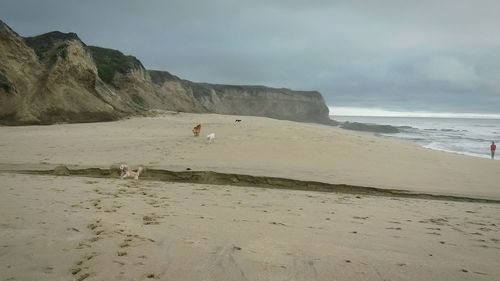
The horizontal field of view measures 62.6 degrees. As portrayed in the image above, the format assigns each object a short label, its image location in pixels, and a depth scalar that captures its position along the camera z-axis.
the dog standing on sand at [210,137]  15.07
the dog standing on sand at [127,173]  9.32
